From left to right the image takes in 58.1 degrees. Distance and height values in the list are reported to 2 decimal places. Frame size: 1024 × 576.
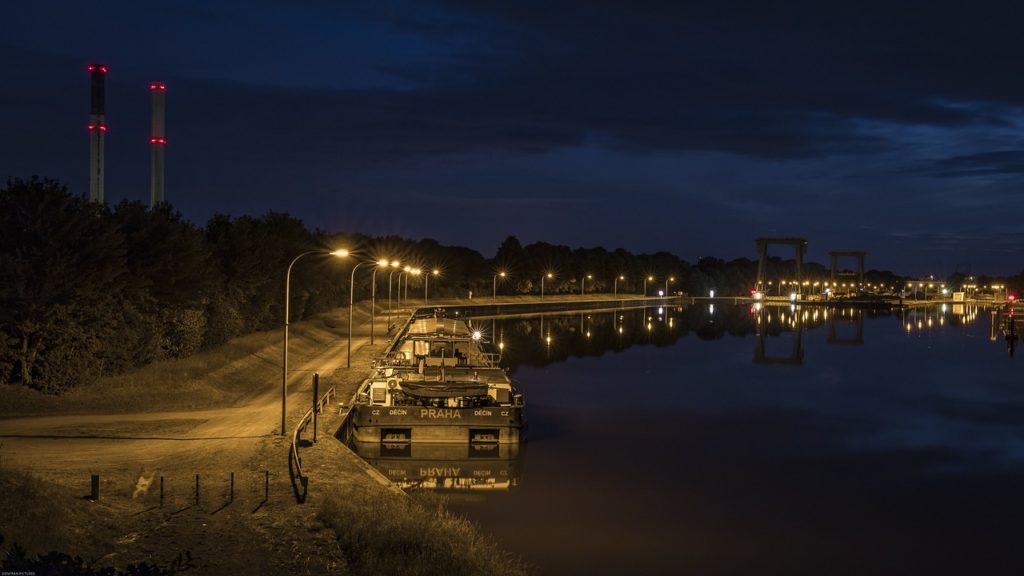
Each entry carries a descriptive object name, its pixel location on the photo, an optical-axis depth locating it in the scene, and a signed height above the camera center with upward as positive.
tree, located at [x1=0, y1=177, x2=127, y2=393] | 38.62 +0.02
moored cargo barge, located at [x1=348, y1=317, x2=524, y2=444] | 40.06 -5.24
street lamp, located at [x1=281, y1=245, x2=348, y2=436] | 33.53 -3.82
